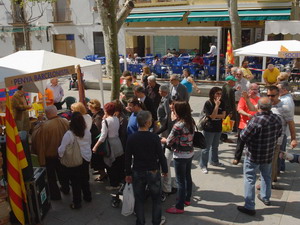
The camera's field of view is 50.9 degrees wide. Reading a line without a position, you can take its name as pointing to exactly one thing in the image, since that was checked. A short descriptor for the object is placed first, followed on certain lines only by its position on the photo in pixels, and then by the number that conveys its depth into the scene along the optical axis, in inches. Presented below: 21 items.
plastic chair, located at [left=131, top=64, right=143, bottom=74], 595.0
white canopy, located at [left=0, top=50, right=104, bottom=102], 221.1
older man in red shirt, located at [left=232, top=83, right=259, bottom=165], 215.6
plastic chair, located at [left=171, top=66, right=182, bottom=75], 550.5
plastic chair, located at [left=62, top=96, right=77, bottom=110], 284.4
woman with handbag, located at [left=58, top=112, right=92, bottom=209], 167.3
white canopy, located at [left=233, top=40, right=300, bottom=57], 311.7
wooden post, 271.5
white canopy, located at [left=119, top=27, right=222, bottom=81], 498.0
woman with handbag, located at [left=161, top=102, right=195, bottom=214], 154.9
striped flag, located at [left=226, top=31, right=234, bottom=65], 485.7
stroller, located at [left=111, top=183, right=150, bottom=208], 177.3
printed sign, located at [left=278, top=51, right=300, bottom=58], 299.1
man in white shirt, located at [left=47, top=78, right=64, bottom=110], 321.2
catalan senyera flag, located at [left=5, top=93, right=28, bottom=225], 148.3
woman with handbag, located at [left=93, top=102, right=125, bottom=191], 181.2
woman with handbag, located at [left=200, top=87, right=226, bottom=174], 206.4
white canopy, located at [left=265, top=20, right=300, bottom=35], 470.0
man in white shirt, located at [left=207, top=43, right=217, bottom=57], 599.9
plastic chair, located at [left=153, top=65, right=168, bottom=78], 583.2
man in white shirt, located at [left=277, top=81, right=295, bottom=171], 183.2
